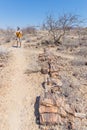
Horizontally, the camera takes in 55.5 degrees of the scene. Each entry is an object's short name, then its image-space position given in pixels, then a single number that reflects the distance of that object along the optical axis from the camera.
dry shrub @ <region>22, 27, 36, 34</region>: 10.95
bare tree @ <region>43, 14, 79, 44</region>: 7.10
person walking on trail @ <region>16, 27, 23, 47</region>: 5.88
